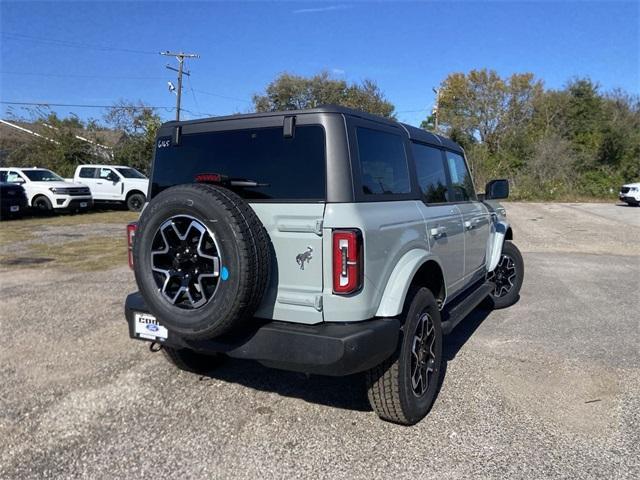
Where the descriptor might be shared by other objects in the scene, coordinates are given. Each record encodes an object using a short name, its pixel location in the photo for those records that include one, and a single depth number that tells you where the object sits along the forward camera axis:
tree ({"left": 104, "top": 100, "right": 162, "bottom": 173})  28.33
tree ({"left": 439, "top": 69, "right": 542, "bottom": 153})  43.62
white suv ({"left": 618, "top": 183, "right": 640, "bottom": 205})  23.52
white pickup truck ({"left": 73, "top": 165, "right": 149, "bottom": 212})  19.77
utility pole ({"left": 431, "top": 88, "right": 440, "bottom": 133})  35.44
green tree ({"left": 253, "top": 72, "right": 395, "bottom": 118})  40.41
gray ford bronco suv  2.60
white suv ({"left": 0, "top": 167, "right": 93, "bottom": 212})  17.72
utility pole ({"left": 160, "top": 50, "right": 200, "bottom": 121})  34.27
